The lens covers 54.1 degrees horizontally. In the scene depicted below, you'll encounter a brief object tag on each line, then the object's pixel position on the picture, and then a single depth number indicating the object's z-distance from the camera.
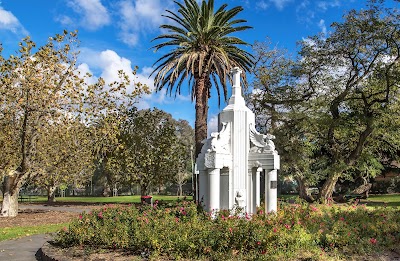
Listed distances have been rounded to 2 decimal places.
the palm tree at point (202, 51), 20.88
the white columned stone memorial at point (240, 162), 10.97
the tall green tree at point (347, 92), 22.73
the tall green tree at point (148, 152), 30.50
